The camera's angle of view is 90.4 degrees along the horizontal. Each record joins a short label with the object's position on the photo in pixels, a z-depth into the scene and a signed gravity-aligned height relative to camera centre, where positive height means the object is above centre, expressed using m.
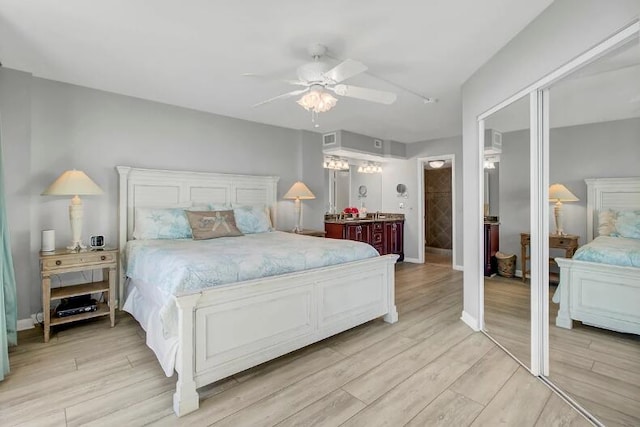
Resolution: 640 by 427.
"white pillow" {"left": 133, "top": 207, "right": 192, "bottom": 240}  3.53 -0.14
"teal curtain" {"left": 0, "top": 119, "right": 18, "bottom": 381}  2.22 -0.67
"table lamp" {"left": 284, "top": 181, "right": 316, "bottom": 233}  4.99 +0.28
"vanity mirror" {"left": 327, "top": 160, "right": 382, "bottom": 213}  6.50 +0.49
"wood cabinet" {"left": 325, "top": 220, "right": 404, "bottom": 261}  5.71 -0.40
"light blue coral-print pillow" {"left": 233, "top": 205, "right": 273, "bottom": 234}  4.09 -0.10
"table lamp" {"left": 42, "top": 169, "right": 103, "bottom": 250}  3.05 +0.21
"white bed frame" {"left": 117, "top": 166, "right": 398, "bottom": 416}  1.95 -0.76
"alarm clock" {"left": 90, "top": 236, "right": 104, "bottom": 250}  3.28 -0.31
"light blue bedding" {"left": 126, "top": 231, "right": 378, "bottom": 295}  2.13 -0.37
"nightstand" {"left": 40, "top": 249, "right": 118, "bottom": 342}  2.88 -0.62
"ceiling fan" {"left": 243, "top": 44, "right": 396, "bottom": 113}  2.49 +1.02
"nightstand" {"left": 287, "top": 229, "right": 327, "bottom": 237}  4.91 -0.32
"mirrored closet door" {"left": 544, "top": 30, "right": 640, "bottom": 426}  1.69 -0.14
